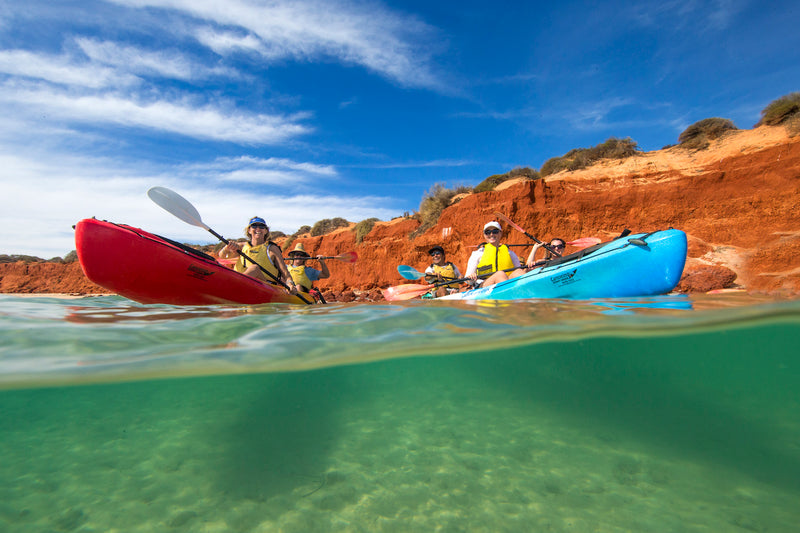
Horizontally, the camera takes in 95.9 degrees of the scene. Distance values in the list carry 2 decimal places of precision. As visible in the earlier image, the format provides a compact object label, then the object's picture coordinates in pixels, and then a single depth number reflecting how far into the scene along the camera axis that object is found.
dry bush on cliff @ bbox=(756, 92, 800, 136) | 11.54
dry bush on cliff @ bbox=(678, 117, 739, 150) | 13.65
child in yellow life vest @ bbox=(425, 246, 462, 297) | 9.47
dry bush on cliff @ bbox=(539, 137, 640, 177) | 15.30
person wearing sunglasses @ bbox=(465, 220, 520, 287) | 7.82
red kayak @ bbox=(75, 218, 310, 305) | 4.63
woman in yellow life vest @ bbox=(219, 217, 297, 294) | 7.02
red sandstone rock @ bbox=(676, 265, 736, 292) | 9.00
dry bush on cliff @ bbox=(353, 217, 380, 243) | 20.06
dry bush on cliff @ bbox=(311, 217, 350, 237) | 28.36
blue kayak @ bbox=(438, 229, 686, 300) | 5.41
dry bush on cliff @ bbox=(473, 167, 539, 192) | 18.79
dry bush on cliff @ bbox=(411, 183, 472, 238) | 17.95
